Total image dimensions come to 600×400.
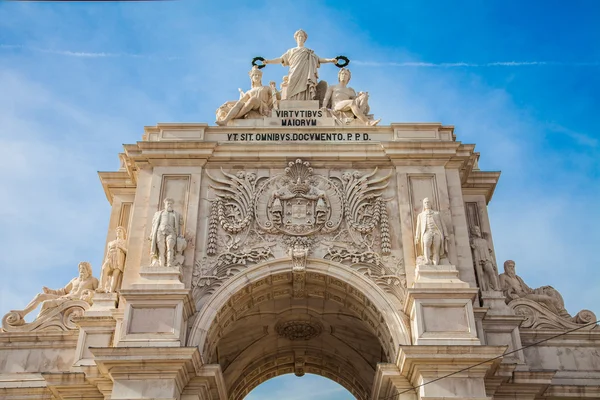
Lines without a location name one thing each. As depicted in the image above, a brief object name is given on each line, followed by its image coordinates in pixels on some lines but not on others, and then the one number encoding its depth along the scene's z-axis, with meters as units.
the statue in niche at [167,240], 17.73
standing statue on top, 21.73
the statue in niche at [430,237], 17.70
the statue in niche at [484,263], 18.92
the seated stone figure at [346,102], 20.78
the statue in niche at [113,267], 18.58
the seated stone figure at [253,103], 20.89
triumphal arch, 16.52
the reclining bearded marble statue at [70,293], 18.98
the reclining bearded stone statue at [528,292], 19.12
